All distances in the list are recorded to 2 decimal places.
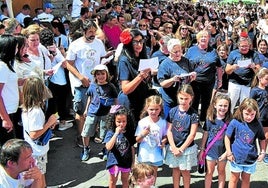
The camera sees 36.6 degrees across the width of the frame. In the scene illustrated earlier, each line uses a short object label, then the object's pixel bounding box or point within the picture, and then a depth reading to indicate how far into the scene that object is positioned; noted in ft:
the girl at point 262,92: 17.33
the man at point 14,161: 10.05
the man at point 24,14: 29.88
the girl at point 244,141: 13.96
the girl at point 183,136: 14.48
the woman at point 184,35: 24.97
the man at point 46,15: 29.50
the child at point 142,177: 10.89
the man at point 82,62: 18.67
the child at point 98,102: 17.90
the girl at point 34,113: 13.32
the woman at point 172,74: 16.31
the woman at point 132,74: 15.05
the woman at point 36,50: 16.98
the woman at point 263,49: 21.44
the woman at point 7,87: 13.58
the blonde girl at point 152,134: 14.33
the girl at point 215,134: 14.58
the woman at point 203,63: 20.06
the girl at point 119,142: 14.25
